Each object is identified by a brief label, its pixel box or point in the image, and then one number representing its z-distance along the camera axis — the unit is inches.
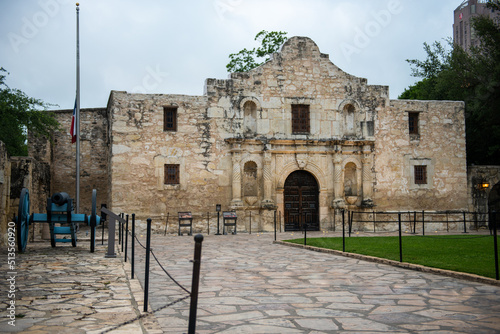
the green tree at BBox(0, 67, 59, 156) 792.9
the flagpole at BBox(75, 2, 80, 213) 740.6
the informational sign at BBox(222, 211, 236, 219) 762.8
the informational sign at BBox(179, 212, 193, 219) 754.2
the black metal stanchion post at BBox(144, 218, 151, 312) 216.8
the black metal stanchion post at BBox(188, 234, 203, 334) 145.9
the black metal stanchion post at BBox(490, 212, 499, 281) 279.1
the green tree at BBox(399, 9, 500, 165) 900.6
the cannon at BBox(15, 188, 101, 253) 440.5
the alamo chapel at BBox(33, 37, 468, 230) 779.4
